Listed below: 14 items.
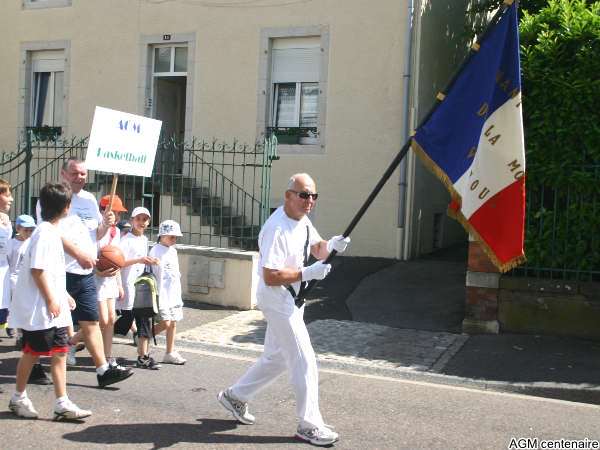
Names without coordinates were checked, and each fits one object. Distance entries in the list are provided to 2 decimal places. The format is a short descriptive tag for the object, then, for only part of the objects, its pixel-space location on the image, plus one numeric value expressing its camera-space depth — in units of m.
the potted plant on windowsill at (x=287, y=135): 13.27
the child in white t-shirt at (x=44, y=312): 4.84
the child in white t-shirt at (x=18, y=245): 7.30
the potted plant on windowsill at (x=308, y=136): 13.10
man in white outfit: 4.59
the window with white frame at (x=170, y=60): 14.43
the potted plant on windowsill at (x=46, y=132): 15.51
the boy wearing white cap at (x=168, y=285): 6.71
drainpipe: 12.23
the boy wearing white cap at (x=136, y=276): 6.61
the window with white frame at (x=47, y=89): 15.58
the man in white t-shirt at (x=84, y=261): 5.57
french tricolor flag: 5.30
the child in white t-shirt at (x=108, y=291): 6.30
